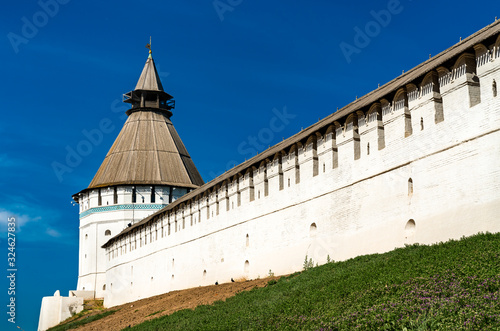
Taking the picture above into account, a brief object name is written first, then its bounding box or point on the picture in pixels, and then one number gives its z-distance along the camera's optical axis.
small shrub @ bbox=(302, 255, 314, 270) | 18.92
